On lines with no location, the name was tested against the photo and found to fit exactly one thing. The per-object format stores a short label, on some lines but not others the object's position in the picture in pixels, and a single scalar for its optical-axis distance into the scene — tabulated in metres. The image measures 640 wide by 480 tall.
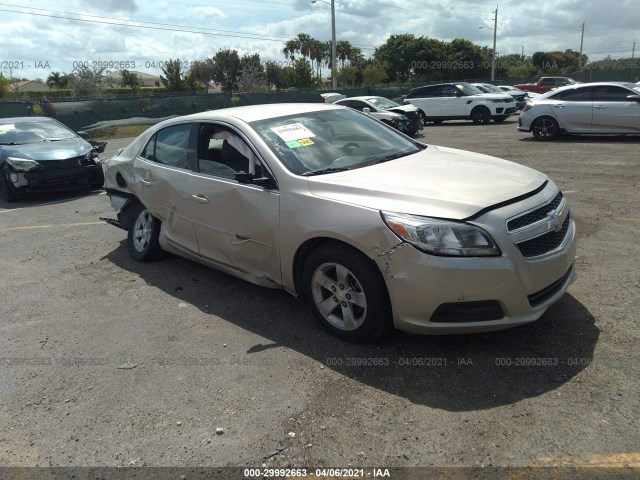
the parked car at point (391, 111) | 17.08
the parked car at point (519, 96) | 26.12
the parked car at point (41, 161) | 9.33
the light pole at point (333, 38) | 42.09
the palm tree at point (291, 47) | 94.94
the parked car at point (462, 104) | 20.57
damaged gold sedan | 3.07
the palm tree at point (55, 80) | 87.75
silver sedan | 12.58
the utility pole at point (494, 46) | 59.88
